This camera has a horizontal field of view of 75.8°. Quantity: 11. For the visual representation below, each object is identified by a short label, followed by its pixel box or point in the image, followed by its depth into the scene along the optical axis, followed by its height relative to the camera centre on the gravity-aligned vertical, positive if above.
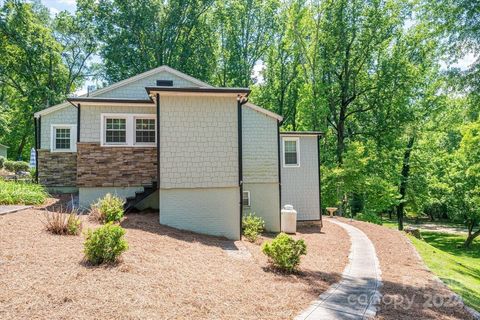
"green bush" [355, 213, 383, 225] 21.89 -3.48
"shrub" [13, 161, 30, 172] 21.36 +0.44
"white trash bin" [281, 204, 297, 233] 13.68 -2.23
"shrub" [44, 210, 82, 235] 7.11 -1.24
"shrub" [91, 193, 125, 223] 8.81 -1.13
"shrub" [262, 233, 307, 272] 6.86 -1.85
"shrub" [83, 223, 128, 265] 5.46 -1.32
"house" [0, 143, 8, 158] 32.08 +2.36
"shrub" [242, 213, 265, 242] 10.93 -2.13
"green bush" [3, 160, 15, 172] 22.02 +0.51
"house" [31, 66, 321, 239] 10.33 +0.78
